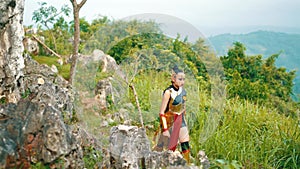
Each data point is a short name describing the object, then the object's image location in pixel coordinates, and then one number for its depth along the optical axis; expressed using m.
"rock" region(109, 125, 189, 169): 3.65
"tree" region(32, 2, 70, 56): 9.63
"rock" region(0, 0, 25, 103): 4.54
